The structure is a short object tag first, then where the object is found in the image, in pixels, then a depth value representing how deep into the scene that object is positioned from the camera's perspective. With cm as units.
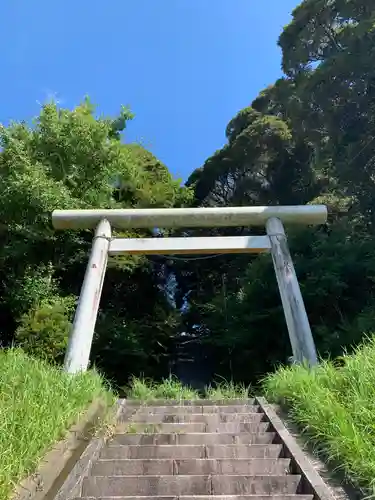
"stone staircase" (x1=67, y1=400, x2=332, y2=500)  325
